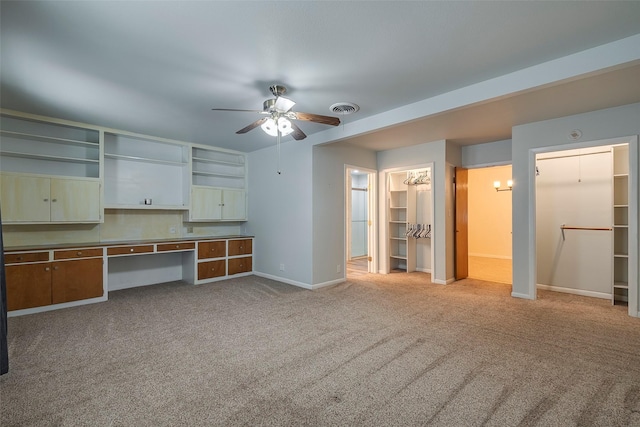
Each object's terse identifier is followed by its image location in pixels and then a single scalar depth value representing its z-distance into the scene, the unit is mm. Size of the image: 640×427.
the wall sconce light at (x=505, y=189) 7099
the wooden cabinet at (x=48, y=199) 3744
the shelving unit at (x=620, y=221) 4109
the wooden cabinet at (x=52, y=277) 3613
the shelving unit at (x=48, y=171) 3805
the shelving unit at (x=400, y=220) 6293
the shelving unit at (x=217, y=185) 5516
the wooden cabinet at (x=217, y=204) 5457
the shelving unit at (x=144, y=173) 4820
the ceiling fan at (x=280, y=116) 3010
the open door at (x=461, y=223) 5441
